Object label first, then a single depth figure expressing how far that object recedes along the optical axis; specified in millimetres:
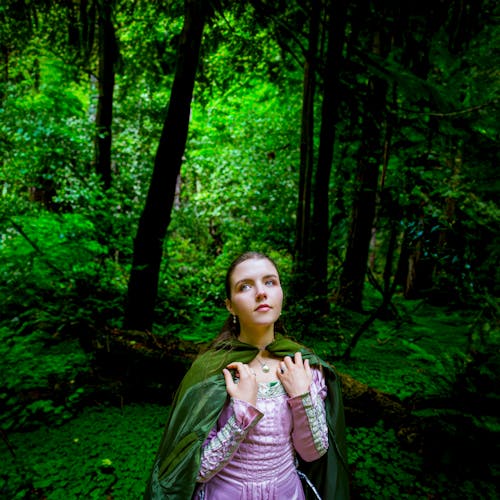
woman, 1563
